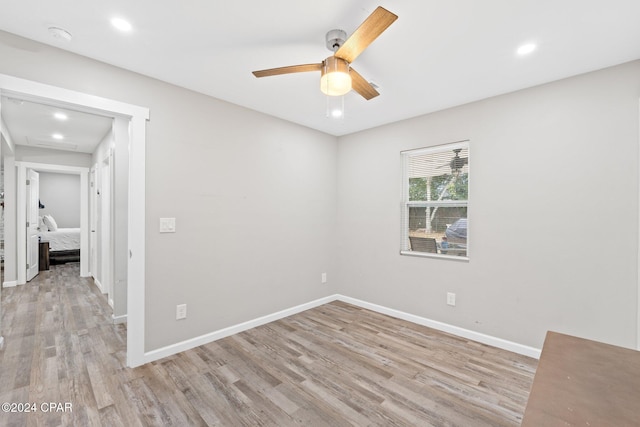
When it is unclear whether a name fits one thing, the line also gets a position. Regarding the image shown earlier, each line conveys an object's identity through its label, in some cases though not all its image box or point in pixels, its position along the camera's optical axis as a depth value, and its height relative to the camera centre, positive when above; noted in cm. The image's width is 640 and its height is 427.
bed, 647 -74
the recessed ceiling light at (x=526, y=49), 200 +120
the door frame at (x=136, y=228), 238 -12
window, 314 +15
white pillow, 727 -24
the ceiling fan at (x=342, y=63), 147 +95
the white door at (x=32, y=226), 508 -23
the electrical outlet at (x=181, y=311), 267 -93
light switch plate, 257 -11
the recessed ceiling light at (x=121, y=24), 179 +123
